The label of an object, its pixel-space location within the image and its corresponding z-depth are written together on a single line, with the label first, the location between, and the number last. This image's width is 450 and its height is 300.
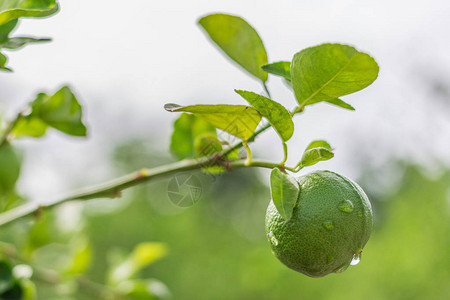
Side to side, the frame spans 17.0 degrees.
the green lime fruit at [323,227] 0.65
